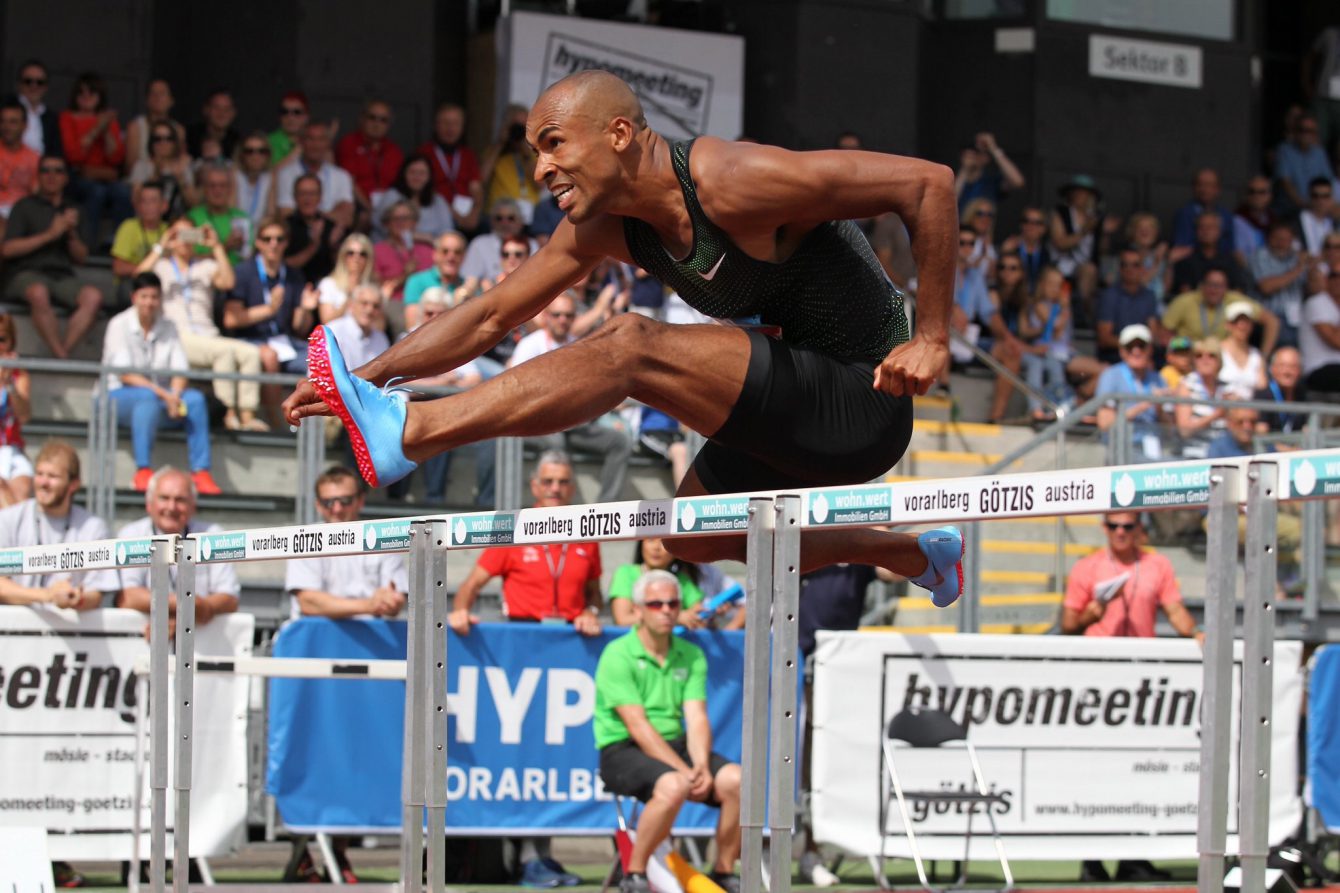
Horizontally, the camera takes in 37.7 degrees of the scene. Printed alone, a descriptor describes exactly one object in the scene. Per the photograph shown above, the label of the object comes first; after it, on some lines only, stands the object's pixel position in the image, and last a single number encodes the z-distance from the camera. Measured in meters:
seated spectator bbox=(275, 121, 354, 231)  12.91
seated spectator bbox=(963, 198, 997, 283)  14.91
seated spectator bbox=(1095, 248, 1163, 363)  15.15
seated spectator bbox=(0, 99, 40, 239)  12.11
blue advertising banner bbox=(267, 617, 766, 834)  9.06
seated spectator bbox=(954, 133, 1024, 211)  16.20
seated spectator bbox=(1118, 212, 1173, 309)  15.77
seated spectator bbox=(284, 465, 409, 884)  9.23
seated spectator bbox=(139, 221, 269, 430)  10.89
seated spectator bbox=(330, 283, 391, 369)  11.34
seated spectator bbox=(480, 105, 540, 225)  14.30
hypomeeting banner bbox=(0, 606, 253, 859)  8.61
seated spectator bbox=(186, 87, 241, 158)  13.09
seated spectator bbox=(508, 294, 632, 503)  11.50
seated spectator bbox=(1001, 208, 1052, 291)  15.50
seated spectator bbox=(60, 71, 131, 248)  12.66
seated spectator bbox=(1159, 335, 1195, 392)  13.32
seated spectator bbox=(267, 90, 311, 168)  13.45
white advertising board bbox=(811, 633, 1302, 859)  9.27
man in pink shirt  10.43
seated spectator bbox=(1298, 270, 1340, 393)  15.00
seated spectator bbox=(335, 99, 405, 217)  13.78
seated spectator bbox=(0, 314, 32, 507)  9.91
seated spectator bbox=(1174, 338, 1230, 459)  11.98
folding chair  8.88
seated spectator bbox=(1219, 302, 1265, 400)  13.59
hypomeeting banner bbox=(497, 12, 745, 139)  15.74
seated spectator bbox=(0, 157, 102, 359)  11.65
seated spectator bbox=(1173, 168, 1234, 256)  16.44
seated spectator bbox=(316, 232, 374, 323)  11.83
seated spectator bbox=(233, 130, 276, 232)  12.70
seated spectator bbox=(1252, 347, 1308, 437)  13.61
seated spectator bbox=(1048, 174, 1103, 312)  16.06
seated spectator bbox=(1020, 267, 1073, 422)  14.55
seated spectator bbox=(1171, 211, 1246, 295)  15.77
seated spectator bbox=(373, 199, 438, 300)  12.61
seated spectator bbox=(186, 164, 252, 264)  12.29
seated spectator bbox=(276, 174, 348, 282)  12.41
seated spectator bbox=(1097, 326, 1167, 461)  12.93
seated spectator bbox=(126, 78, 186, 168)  12.80
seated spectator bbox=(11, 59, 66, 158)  12.61
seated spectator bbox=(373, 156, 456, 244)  13.52
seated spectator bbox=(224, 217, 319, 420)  11.54
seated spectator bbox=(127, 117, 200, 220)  12.36
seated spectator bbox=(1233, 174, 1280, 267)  16.70
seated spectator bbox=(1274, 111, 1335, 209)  17.94
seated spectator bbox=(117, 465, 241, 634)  8.85
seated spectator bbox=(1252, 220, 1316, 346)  16.03
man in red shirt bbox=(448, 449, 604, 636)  9.77
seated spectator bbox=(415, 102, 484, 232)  13.88
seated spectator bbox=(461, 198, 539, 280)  12.79
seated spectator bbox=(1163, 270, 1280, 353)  14.79
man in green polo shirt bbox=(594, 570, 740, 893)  8.38
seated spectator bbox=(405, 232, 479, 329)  11.98
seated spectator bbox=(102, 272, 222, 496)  10.57
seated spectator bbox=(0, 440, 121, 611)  8.77
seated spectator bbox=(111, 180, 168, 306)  11.94
